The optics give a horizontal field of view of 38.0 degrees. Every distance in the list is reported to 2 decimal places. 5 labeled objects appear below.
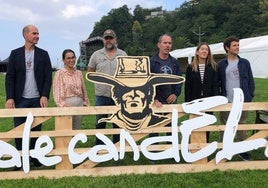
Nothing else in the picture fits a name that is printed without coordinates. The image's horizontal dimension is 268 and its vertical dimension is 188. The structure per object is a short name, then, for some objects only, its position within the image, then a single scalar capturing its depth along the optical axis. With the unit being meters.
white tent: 32.56
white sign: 5.06
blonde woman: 5.72
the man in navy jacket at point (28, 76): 5.42
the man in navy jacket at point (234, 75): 5.73
